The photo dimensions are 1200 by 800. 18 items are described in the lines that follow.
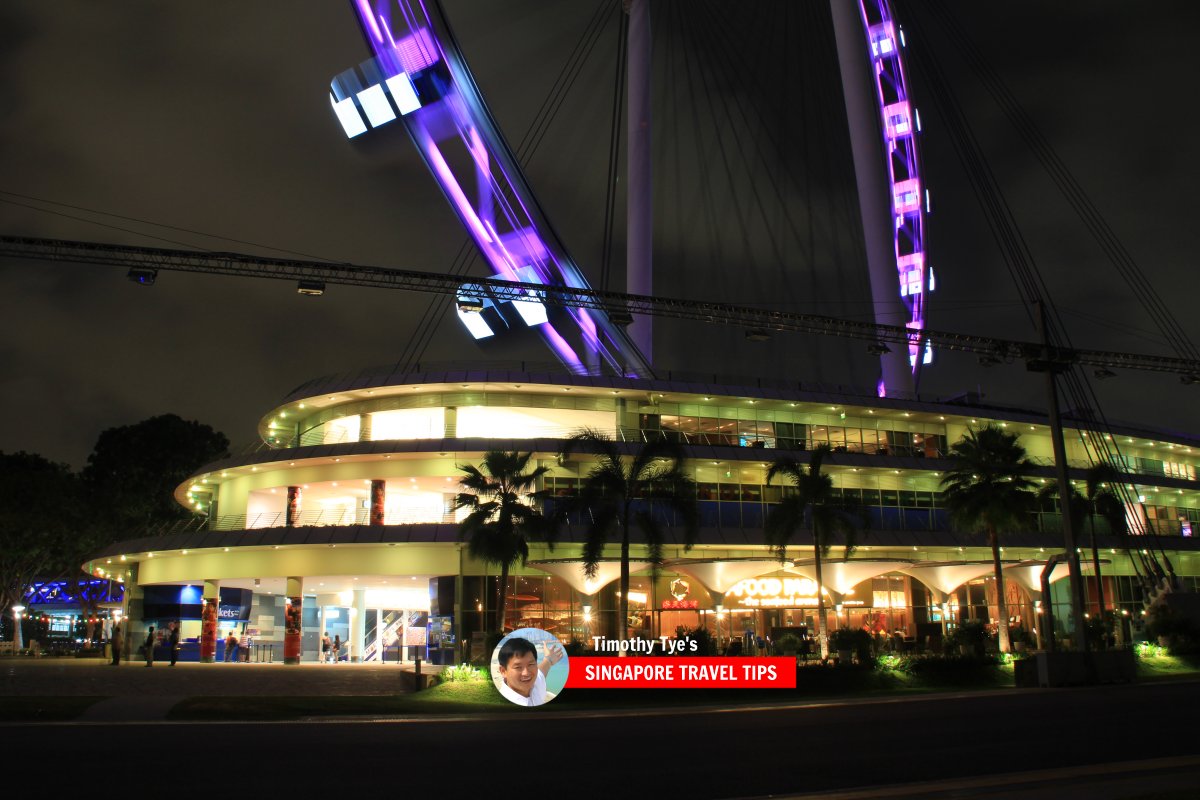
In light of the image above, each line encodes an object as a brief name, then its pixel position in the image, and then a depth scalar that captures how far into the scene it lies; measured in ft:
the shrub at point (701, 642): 104.96
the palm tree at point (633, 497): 109.81
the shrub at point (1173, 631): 129.09
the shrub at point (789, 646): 115.34
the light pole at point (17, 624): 202.49
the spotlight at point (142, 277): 118.32
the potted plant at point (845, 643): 108.17
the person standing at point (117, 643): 139.03
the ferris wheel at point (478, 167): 160.45
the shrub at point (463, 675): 92.67
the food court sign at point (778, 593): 146.41
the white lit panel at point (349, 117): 167.02
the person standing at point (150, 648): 134.05
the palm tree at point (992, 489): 136.56
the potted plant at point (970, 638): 115.85
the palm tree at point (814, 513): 121.29
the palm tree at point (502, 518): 112.88
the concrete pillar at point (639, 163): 182.80
